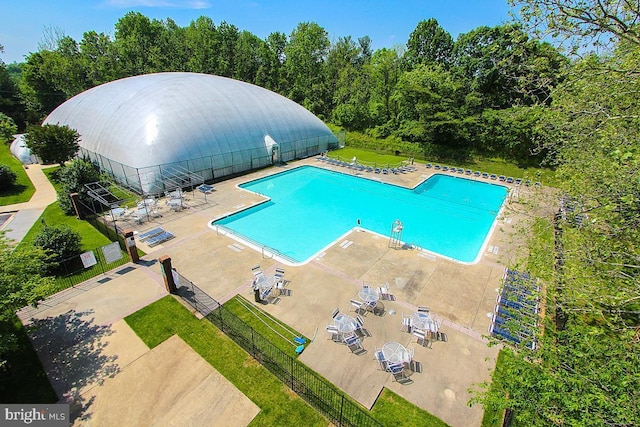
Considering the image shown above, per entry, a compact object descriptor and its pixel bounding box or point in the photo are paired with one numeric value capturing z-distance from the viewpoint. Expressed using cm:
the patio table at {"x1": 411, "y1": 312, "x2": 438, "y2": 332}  1154
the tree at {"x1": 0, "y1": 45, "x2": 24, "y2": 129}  5570
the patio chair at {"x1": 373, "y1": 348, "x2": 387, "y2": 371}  1048
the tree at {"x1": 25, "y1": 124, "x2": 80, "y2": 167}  2547
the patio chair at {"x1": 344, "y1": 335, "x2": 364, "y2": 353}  1123
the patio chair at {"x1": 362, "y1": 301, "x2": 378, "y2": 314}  1286
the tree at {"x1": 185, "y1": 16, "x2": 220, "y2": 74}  6669
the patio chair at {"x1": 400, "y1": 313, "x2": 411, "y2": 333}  1193
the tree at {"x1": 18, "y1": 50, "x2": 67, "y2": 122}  5488
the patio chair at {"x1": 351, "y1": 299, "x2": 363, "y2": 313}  1294
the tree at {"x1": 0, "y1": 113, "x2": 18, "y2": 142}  3750
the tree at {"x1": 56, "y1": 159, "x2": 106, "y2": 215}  2191
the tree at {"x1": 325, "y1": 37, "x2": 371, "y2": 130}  5278
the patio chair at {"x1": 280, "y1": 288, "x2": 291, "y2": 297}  1401
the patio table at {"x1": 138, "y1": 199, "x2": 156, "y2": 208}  2231
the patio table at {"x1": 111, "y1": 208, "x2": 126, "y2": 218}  2121
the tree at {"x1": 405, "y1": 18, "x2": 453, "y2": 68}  5316
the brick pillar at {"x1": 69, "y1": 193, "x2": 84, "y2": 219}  2106
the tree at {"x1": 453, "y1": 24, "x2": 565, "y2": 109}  4306
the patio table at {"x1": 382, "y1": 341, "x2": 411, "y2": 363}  1018
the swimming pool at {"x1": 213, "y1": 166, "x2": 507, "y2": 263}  2062
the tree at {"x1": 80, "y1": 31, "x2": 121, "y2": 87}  5862
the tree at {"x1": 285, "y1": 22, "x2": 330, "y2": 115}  6278
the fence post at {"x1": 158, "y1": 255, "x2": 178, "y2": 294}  1321
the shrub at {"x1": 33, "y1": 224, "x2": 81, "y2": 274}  1463
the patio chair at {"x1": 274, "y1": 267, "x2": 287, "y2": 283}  1486
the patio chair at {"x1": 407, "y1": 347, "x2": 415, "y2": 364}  1044
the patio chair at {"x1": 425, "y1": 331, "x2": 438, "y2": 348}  1163
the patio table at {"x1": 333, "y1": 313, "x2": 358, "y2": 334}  1134
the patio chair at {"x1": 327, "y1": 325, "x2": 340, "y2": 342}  1154
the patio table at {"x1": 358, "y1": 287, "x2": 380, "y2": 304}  1280
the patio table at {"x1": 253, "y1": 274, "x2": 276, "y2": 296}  1364
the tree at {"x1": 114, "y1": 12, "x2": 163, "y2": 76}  6506
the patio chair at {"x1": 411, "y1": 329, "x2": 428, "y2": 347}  1143
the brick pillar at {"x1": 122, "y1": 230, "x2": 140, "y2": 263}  1555
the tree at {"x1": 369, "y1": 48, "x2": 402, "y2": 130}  5194
